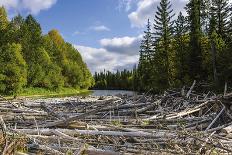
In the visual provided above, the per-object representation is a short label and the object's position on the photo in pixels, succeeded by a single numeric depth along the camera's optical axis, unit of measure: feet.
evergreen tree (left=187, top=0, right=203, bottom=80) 73.62
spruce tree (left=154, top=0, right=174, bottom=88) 86.21
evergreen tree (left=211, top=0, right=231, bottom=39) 78.77
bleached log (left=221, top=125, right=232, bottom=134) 11.10
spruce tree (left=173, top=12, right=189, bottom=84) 77.98
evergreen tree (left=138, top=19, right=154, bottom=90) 101.98
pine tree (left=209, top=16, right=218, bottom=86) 69.35
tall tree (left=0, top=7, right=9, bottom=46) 98.59
